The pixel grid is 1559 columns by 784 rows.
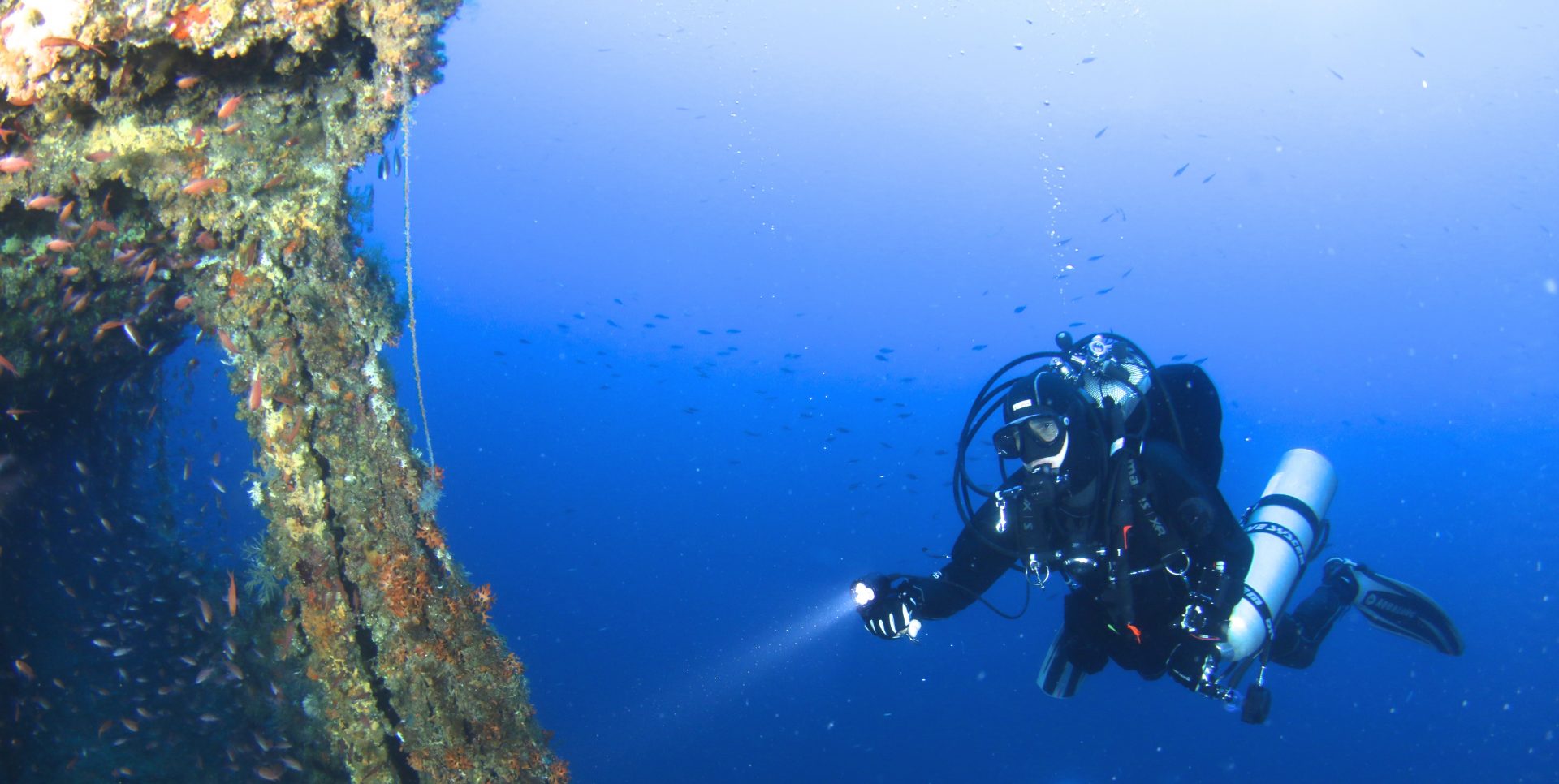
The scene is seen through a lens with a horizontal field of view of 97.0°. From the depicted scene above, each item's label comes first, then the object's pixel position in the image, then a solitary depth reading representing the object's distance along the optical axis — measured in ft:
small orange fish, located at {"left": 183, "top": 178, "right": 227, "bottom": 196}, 10.44
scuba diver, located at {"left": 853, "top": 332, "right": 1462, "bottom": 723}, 12.96
